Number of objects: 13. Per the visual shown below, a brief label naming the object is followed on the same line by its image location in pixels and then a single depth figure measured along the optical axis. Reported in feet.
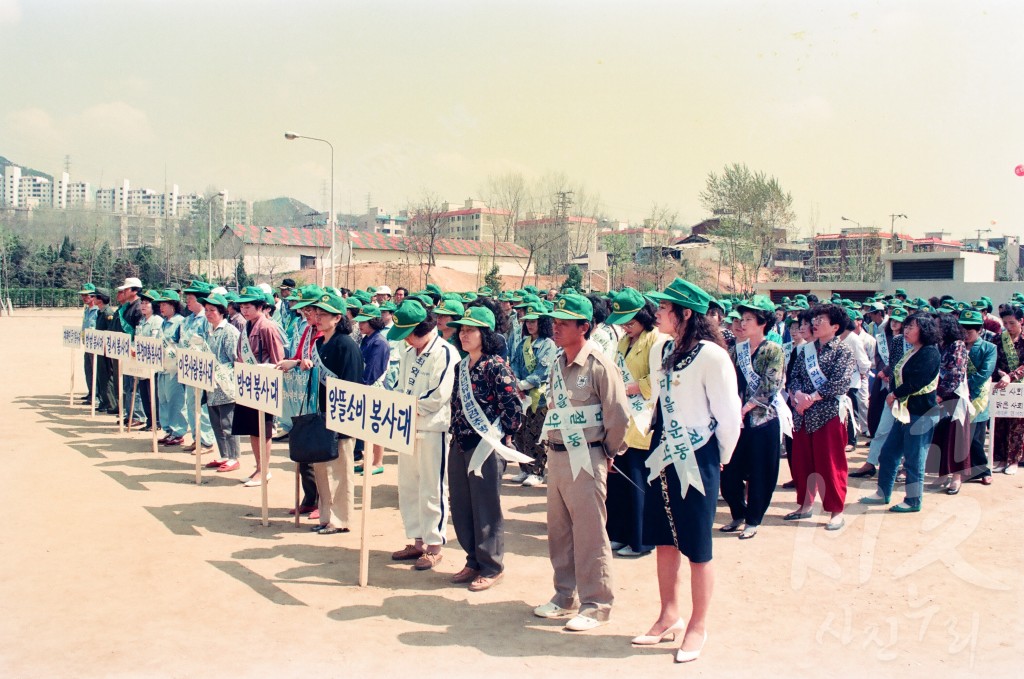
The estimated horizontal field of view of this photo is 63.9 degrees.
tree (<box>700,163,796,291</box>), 156.04
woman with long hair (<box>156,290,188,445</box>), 35.58
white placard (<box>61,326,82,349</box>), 43.78
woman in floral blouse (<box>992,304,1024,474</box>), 30.37
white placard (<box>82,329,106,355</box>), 39.11
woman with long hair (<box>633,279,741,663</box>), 14.67
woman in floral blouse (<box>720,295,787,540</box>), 22.81
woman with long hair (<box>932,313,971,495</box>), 26.48
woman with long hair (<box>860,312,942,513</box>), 24.89
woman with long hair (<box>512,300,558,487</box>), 27.78
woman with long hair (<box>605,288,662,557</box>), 20.12
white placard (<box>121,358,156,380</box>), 34.45
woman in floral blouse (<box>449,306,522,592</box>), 18.40
